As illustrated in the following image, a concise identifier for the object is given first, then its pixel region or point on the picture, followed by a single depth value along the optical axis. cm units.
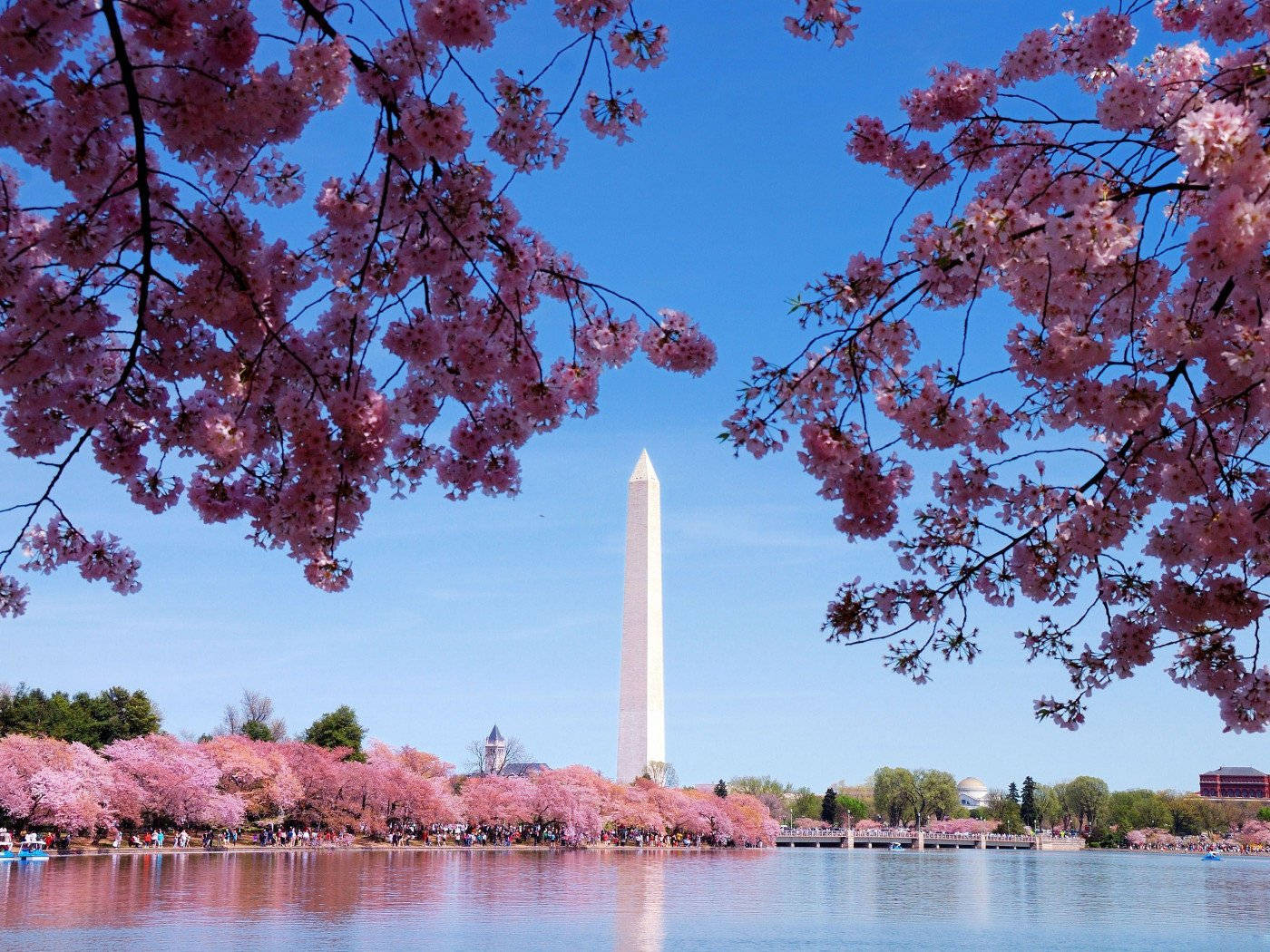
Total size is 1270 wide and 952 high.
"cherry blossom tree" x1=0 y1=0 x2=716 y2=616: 351
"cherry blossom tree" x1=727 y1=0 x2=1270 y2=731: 320
